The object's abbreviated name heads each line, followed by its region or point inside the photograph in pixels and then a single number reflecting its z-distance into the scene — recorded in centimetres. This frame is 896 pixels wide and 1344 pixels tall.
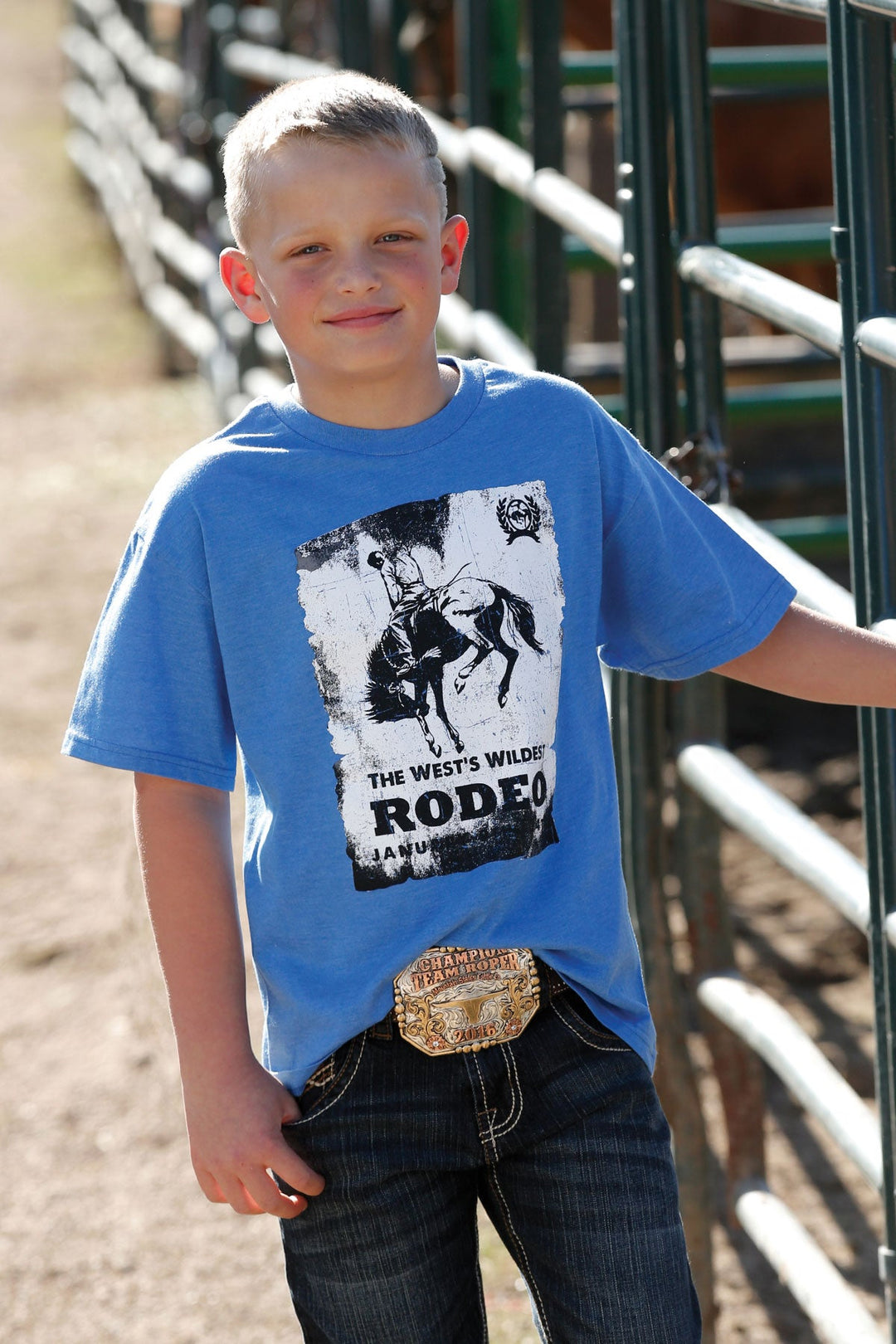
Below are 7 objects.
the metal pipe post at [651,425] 384
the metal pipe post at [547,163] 434
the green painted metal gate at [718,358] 335
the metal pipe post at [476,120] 486
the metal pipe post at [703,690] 379
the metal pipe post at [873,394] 334
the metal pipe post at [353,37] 659
